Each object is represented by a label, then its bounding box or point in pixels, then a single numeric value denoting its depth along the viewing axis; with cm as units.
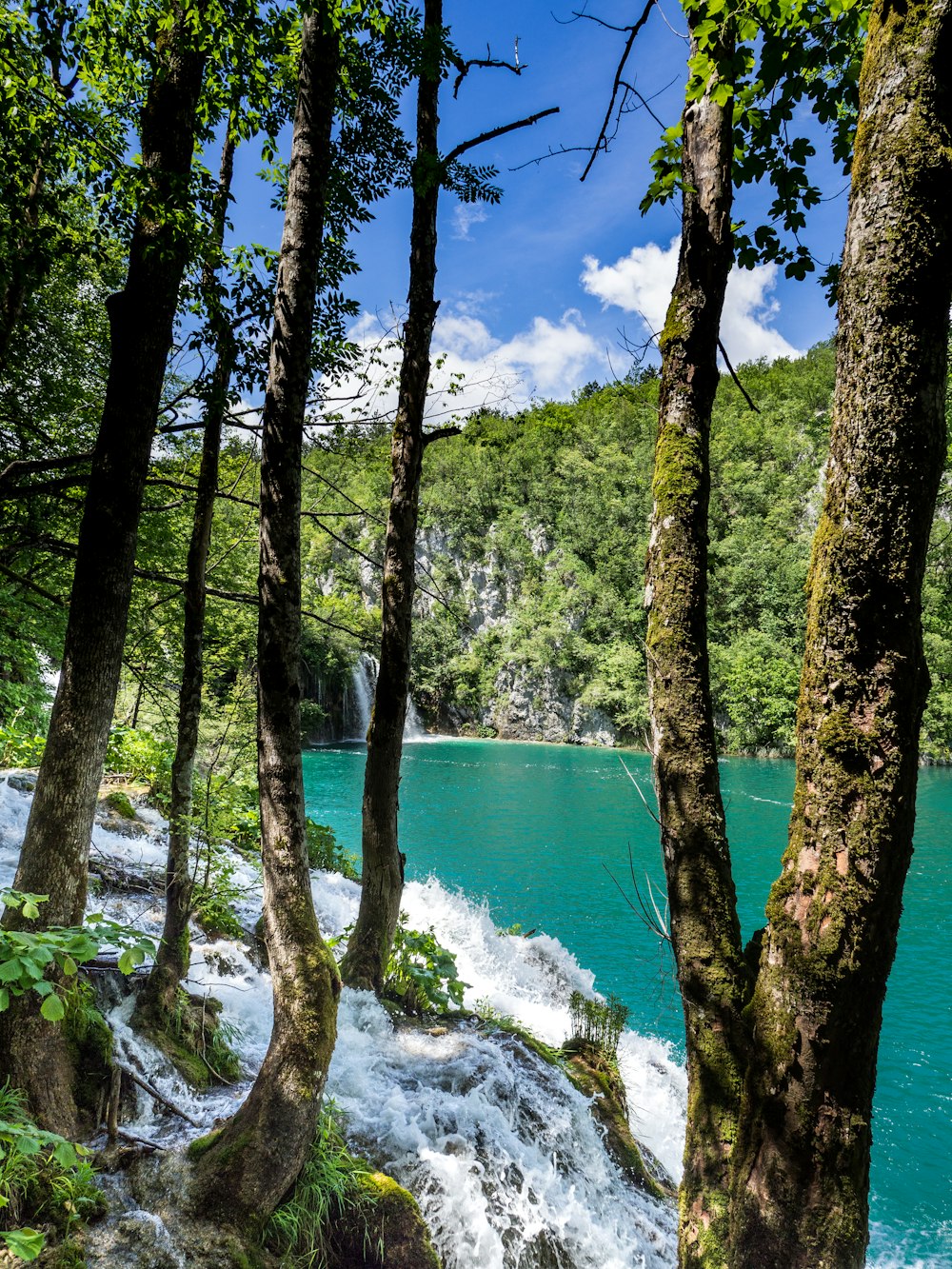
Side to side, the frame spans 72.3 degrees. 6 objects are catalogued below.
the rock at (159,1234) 265
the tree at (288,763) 304
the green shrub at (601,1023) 571
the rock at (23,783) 782
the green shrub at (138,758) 1049
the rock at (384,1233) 312
